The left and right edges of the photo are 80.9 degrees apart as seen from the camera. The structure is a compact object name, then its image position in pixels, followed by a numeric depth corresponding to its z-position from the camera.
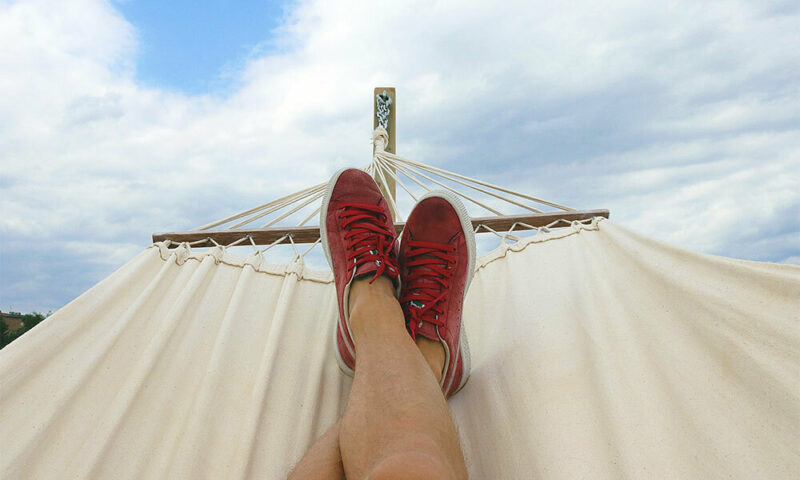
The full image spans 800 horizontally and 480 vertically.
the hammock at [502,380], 0.66
